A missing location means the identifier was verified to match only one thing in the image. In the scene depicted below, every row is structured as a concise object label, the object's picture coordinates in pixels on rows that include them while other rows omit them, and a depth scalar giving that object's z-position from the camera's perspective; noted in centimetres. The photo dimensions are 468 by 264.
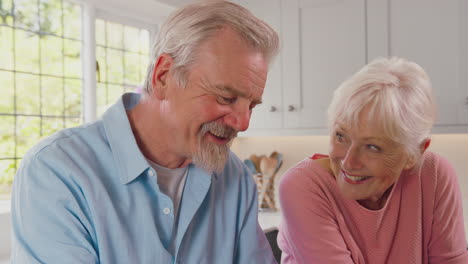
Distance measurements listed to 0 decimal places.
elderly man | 101
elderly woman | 131
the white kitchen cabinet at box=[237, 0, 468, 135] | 250
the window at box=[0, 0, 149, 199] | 235
